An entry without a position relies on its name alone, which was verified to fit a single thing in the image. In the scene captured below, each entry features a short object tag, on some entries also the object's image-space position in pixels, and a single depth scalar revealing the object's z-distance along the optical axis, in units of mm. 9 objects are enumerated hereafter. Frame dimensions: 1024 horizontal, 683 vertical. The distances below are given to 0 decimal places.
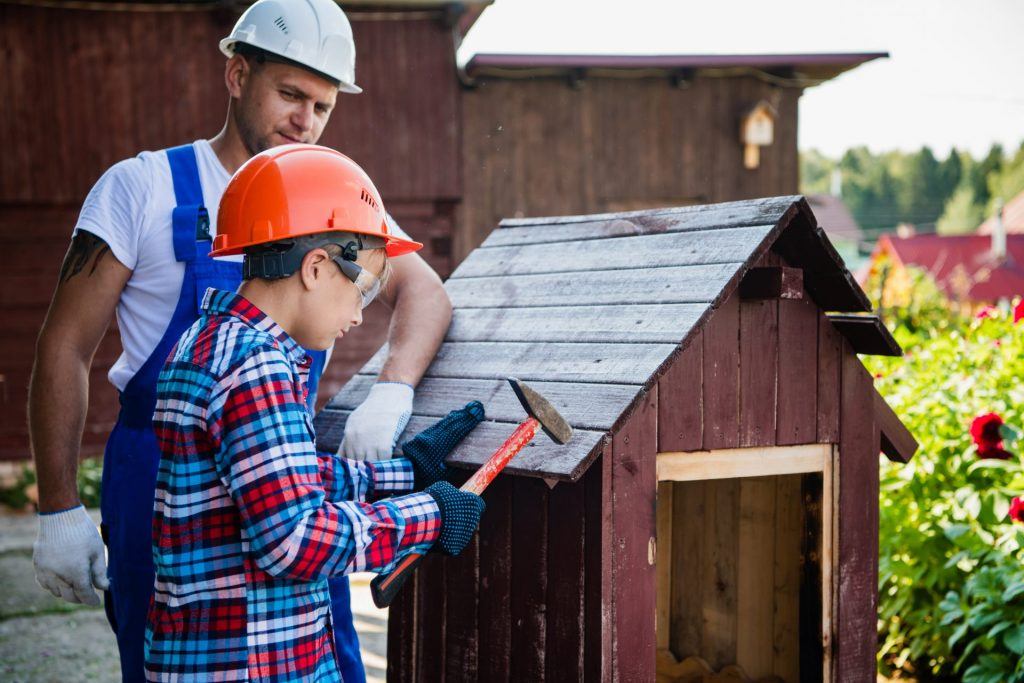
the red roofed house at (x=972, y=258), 31125
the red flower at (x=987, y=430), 3545
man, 2461
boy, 1770
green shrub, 3521
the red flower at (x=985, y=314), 5133
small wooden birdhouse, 12656
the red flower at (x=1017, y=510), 3264
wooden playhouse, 2367
